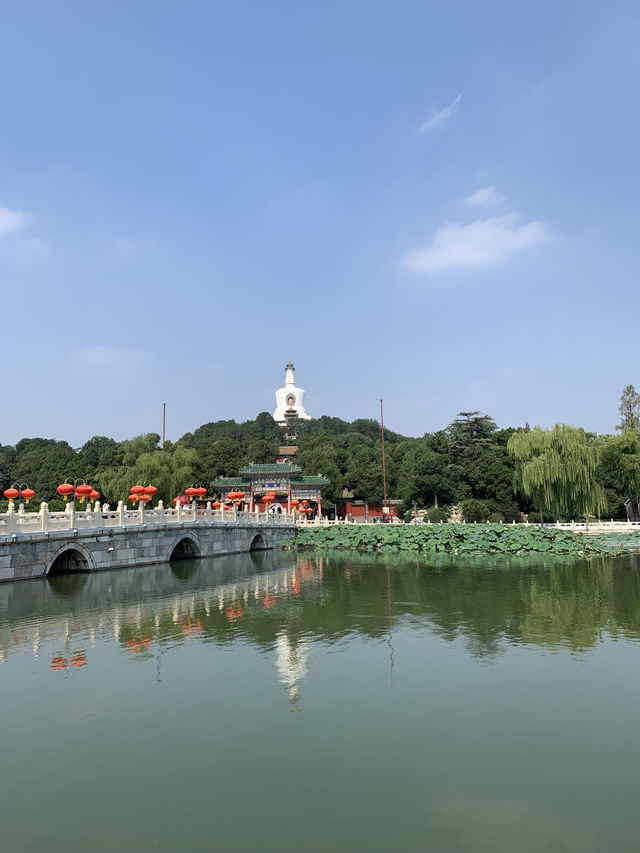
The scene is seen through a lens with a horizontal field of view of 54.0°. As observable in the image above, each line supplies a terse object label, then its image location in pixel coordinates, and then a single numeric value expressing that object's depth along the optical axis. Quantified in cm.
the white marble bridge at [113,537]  1936
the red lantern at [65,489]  2180
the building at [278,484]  4750
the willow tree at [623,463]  3978
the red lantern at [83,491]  2219
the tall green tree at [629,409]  5362
